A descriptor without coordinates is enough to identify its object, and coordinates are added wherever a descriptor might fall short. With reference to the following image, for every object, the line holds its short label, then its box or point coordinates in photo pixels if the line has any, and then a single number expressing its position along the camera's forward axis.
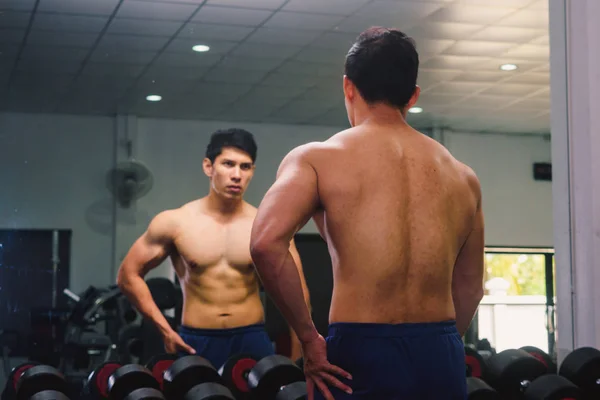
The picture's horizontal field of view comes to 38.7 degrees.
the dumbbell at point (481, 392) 2.97
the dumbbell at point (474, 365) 3.70
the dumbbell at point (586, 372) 3.11
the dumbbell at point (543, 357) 3.70
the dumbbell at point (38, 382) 3.30
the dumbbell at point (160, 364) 3.57
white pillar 3.71
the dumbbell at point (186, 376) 3.13
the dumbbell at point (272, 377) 3.06
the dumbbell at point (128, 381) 3.14
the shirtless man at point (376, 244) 1.75
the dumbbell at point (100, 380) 3.53
